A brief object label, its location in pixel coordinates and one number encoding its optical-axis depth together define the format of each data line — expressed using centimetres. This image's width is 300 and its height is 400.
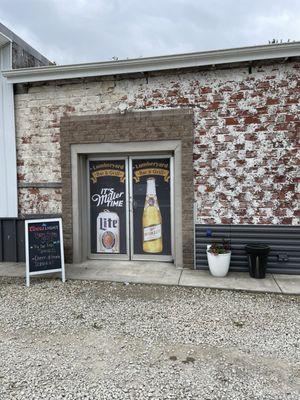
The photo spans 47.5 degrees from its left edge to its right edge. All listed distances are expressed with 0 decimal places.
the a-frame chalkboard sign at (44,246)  568
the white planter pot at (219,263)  579
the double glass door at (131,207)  675
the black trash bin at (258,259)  564
